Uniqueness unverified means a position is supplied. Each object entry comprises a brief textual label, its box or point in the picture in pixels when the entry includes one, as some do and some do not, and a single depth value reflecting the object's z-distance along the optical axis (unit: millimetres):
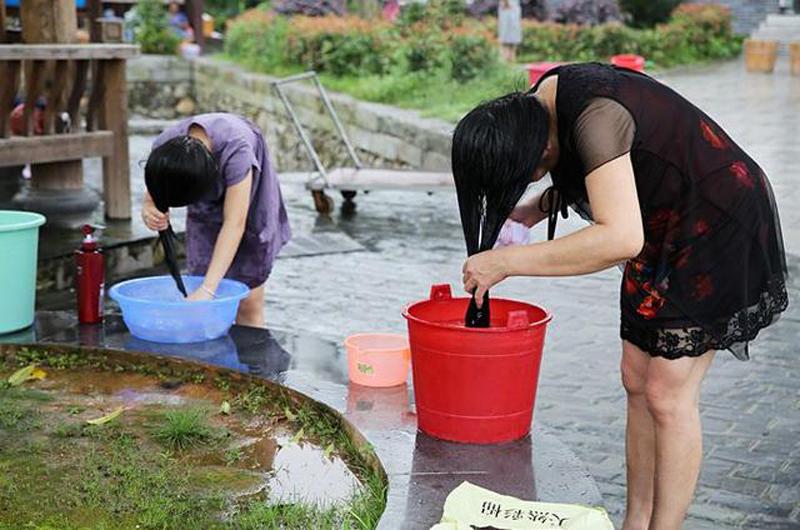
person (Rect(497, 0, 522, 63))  18500
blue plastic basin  4645
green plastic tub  4906
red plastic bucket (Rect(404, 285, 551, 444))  3504
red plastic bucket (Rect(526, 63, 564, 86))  10509
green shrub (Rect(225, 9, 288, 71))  18391
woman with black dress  3031
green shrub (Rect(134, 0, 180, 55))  20922
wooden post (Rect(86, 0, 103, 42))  8430
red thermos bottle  5023
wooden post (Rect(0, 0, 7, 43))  8188
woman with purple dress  4461
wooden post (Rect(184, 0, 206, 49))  22969
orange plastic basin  4312
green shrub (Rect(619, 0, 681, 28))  24344
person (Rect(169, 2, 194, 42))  22891
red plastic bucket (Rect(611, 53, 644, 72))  11098
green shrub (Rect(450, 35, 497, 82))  15047
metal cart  9383
